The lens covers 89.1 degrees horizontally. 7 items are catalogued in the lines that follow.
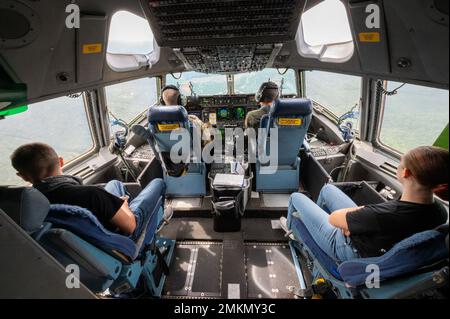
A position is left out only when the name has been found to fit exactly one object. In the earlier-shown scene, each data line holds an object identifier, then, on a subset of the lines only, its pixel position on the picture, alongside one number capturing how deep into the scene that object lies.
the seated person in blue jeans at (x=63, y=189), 1.24
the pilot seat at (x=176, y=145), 2.28
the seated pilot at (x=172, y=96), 2.75
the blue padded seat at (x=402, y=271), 0.94
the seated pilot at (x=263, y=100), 2.88
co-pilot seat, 2.26
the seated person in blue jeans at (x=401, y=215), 0.99
